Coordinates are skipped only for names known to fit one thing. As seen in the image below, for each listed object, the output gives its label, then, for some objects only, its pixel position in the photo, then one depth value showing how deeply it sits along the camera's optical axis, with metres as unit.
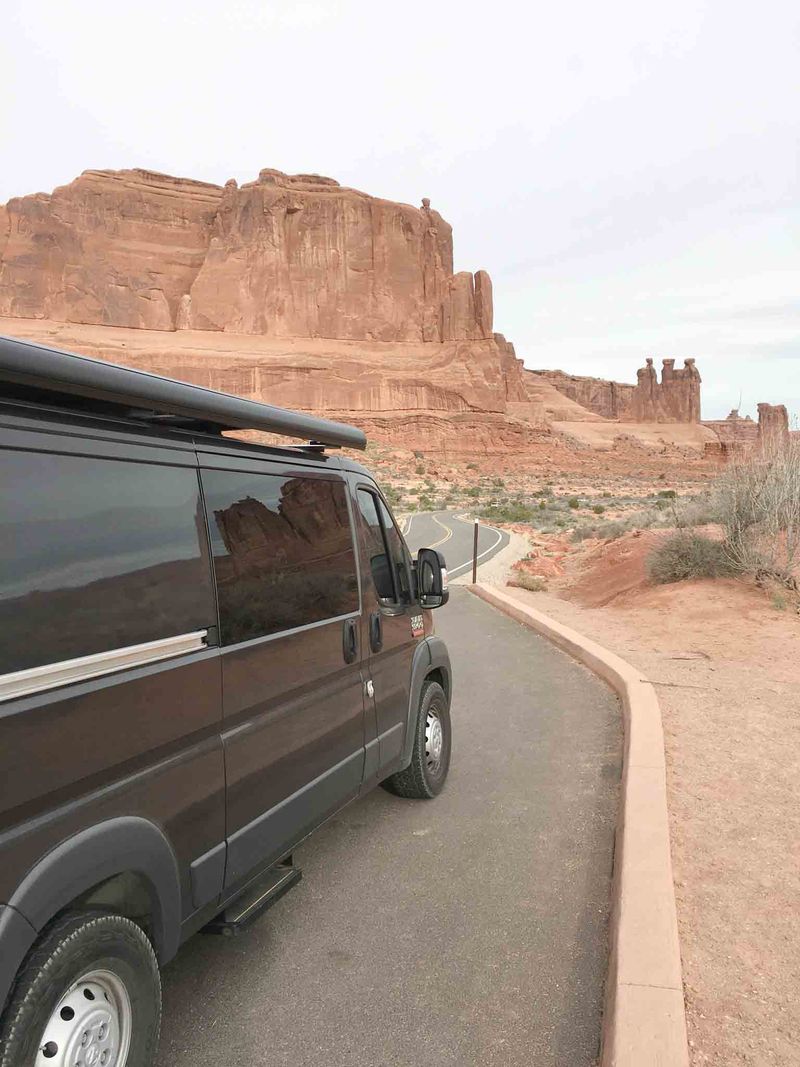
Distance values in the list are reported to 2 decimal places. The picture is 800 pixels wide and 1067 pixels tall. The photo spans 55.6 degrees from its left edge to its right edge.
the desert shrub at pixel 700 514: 13.21
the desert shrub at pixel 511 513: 33.63
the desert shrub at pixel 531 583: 15.30
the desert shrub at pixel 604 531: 22.64
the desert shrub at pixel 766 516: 11.13
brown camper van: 1.85
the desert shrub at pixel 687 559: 12.00
